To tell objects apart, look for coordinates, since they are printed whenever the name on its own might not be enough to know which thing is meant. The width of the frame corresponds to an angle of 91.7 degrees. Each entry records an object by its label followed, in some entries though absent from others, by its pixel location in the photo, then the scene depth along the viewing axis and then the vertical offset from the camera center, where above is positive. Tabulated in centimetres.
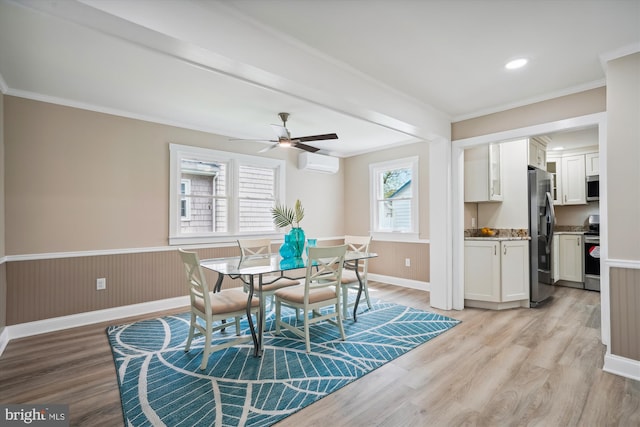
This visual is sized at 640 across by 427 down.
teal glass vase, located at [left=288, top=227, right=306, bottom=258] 339 -26
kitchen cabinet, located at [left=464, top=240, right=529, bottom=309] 395 -73
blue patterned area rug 192 -119
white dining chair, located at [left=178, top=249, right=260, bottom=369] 242 -73
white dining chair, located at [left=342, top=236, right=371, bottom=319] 359 -75
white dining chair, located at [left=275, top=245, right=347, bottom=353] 276 -73
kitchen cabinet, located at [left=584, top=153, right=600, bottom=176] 543 +93
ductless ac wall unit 540 +98
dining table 262 -46
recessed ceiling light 265 +134
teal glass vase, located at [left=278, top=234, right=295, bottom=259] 340 -36
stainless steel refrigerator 411 -29
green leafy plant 337 +0
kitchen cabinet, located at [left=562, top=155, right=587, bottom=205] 555 +65
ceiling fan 346 +89
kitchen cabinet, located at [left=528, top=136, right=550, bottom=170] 460 +102
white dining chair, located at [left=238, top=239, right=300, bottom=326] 285 -66
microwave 533 +50
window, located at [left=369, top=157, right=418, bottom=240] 523 +32
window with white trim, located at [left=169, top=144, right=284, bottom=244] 424 +35
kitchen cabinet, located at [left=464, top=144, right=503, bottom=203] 425 +60
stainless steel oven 498 -76
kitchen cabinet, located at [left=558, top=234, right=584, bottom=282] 523 -69
